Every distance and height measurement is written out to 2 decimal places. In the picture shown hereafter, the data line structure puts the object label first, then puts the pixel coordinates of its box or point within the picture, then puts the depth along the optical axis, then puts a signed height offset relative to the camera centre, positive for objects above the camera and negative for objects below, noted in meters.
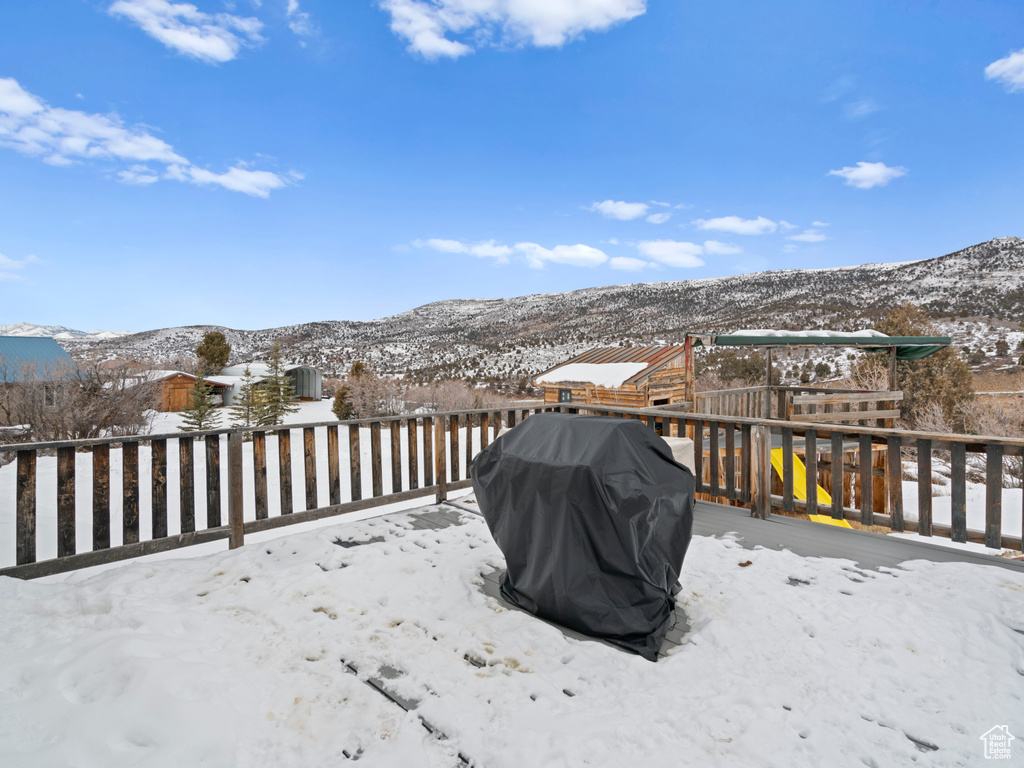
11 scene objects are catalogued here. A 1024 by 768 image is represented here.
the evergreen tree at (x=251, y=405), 20.98 -0.79
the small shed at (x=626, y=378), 13.08 +0.09
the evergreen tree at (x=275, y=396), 21.04 -0.45
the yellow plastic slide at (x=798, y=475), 7.12 -1.47
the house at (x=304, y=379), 34.56 +0.44
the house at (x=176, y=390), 26.70 -0.17
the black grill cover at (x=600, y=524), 2.28 -0.66
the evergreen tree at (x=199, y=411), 19.16 -0.99
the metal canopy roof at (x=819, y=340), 8.53 +0.68
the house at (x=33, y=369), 12.42 +0.51
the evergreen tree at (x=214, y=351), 35.25 +2.53
